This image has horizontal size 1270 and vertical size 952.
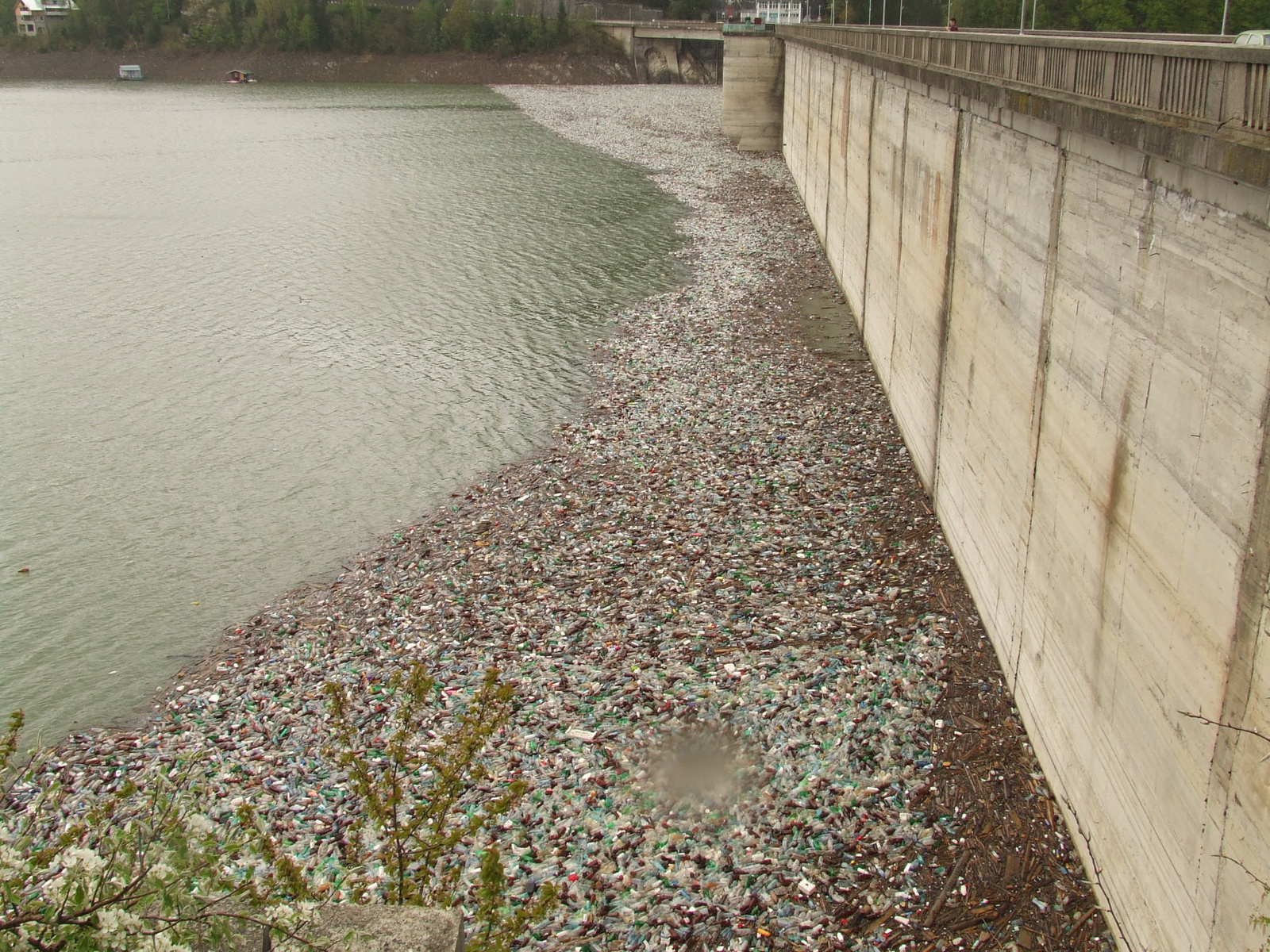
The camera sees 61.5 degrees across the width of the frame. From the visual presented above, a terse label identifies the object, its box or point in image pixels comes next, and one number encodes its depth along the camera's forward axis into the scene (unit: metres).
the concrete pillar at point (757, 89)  63.94
